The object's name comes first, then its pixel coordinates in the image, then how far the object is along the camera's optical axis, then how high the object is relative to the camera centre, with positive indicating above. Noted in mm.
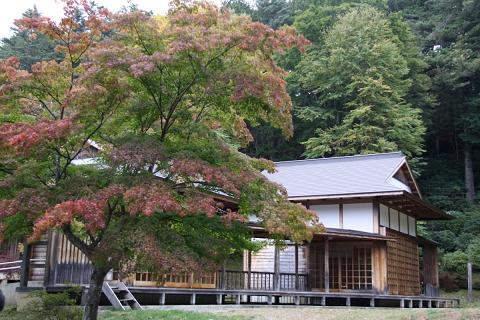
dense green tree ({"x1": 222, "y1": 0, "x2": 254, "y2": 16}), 50531 +24977
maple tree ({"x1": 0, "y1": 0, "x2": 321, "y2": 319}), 8117 +2205
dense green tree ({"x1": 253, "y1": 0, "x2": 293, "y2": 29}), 50188 +24314
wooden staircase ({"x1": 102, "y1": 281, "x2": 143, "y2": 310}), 13289 -661
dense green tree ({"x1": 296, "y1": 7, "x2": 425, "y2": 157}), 34688 +12694
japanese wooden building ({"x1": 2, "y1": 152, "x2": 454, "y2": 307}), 20656 +1407
